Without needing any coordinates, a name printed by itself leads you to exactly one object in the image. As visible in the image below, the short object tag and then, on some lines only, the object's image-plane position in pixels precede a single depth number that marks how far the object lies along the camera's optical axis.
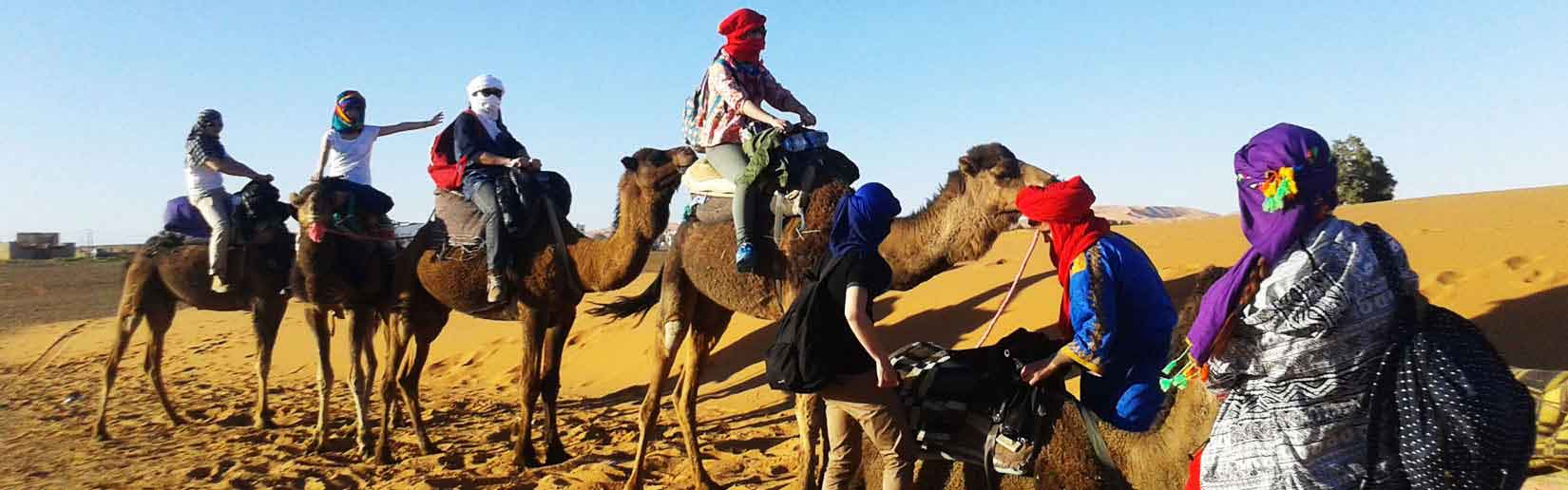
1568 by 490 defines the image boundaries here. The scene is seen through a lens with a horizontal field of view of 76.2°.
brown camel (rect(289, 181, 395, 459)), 8.58
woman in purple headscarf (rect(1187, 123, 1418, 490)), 2.41
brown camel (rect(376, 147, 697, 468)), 7.37
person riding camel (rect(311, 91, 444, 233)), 9.53
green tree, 30.54
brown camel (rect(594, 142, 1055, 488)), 5.40
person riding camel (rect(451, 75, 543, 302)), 7.79
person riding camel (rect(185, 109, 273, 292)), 9.85
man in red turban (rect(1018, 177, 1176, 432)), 3.09
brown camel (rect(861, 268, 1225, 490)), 3.20
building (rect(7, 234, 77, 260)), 48.99
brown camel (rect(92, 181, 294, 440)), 9.92
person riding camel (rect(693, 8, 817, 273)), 6.17
